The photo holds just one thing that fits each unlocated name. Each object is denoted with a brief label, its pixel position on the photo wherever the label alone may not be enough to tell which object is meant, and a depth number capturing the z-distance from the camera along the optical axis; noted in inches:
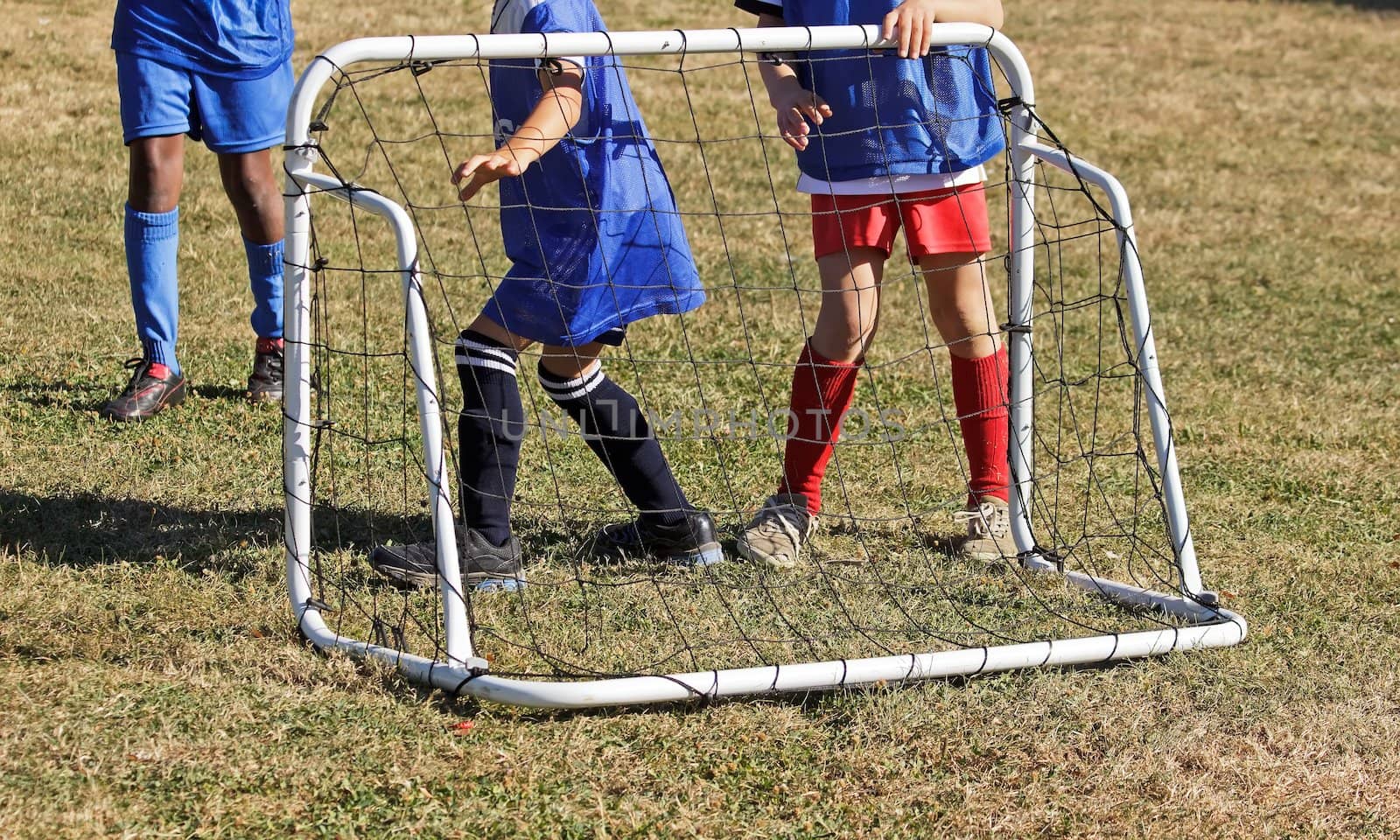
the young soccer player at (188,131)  345.1
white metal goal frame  229.0
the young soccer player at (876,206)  287.7
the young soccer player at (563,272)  261.0
